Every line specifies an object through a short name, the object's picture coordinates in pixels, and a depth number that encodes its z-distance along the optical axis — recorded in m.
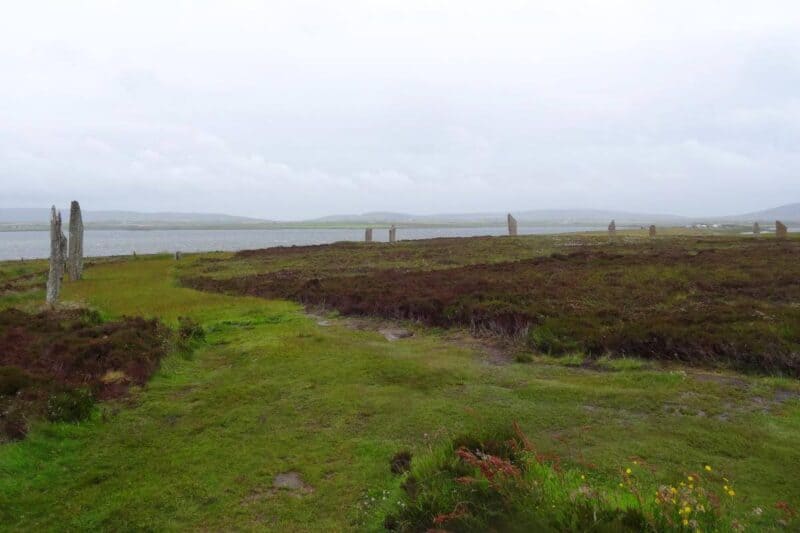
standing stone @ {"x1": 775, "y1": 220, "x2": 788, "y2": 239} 43.46
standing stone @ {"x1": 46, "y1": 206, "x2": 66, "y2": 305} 19.60
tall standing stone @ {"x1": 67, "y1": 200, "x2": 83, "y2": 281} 28.70
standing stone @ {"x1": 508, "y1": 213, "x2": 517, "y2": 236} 55.78
